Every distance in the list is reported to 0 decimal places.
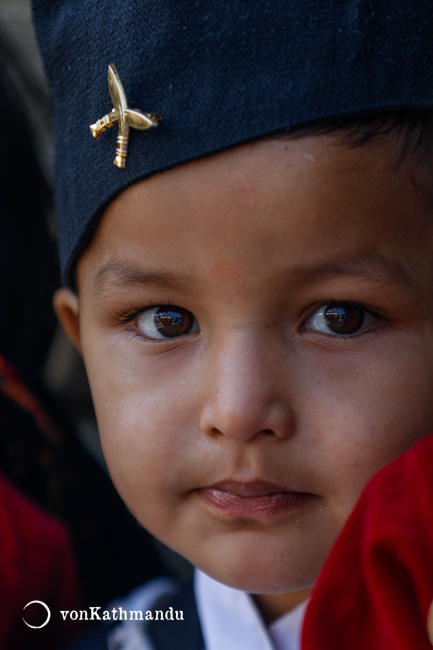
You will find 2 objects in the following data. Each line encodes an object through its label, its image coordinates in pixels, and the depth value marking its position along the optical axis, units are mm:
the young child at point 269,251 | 724
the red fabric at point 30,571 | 787
